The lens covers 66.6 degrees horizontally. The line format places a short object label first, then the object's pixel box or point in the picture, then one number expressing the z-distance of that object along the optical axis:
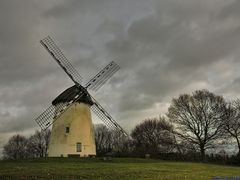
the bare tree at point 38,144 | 56.86
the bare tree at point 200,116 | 30.09
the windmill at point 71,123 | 21.82
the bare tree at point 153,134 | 39.10
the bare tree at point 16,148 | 59.60
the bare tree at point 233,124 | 30.35
